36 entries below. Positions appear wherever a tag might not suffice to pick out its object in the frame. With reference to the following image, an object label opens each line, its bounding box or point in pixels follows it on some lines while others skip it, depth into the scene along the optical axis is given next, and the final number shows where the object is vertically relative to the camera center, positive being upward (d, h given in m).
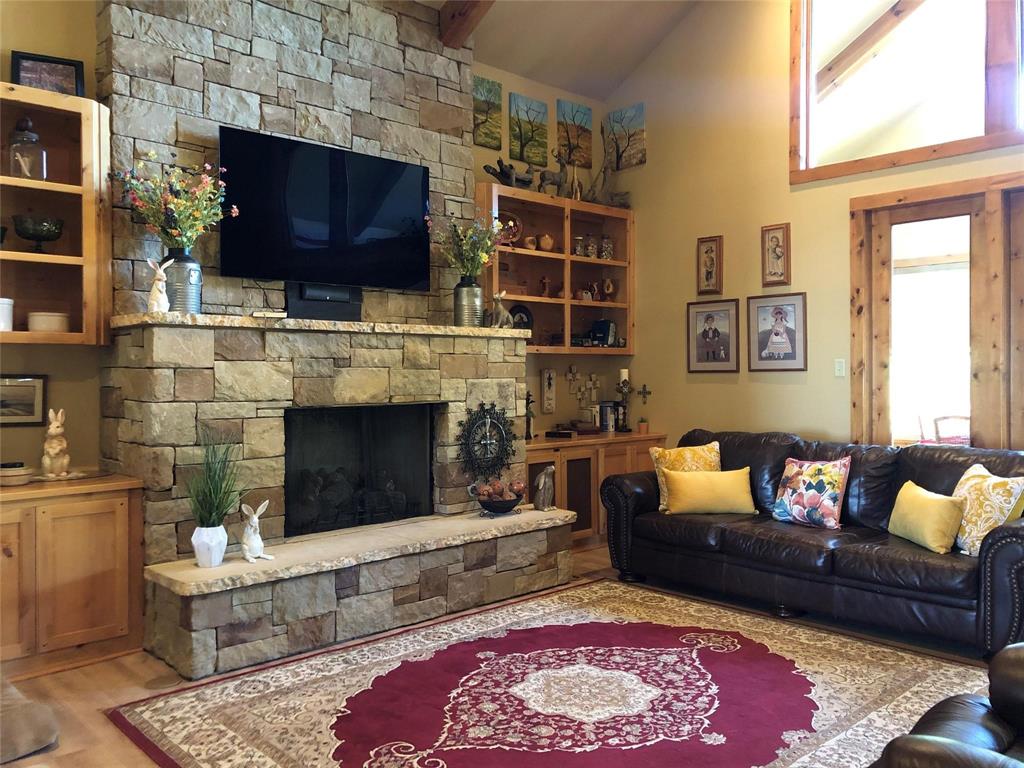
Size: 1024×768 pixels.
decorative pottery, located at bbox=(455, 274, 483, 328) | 5.04 +0.49
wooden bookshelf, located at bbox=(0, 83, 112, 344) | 3.70 +0.80
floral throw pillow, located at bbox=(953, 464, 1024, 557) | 3.68 -0.59
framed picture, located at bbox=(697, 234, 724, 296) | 6.00 +0.88
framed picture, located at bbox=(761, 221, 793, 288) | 5.61 +0.88
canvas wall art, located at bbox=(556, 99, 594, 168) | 6.48 +2.04
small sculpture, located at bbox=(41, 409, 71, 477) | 3.74 -0.32
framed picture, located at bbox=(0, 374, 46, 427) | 3.77 -0.08
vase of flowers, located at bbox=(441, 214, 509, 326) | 5.05 +0.76
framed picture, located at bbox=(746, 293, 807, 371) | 5.54 +0.35
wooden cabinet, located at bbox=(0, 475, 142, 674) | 3.42 -0.84
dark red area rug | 2.70 -1.23
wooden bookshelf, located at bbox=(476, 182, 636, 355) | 5.84 +0.88
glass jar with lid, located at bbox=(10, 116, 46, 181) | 3.68 +1.06
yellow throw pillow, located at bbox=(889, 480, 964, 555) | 3.78 -0.66
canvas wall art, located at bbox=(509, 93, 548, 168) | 6.10 +1.94
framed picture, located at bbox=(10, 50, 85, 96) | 3.71 +1.46
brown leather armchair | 1.49 -0.80
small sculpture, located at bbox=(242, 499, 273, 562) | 3.74 -0.73
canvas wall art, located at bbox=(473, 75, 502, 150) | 5.84 +1.98
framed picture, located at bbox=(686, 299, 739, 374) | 5.92 +0.33
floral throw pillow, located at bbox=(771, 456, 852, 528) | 4.41 -0.63
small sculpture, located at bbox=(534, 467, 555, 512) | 5.04 -0.68
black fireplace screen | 4.39 -0.48
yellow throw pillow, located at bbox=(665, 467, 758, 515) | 4.75 -0.67
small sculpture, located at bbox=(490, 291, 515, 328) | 5.15 +0.42
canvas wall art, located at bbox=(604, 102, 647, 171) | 6.52 +2.02
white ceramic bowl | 3.68 +0.28
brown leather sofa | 3.48 -0.87
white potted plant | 3.59 -0.58
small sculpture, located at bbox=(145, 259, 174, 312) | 3.74 +0.41
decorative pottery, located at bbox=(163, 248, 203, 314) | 3.88 +0.49
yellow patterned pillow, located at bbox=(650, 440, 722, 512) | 5.00 -0.49
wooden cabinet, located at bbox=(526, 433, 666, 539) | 5.67 -0.62
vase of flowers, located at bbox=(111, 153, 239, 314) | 3.79 +0.81
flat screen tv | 4.24 +0.95
